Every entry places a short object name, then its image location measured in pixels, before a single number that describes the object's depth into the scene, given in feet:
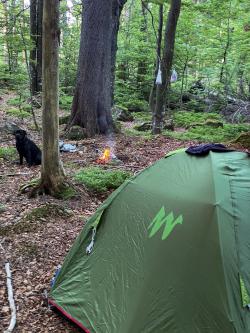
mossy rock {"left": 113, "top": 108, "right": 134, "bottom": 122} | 49.03
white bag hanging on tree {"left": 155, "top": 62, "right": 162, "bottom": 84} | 32.23
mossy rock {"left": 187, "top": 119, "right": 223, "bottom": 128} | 40.83
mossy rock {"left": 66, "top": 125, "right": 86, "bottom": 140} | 32.58
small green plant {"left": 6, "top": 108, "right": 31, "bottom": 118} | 40.83
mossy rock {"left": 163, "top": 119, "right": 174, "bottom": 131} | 42.32
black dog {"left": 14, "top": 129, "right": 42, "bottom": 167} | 25.72
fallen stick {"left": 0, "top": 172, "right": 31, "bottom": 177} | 23.09
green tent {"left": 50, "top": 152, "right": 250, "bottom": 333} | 8.50
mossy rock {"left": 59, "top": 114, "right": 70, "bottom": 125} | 38.37
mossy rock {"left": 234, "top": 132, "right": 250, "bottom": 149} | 27.25
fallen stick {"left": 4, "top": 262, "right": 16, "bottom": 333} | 10.34
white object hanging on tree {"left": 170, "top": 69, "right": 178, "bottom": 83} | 41.33
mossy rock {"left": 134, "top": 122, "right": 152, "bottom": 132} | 42.31
